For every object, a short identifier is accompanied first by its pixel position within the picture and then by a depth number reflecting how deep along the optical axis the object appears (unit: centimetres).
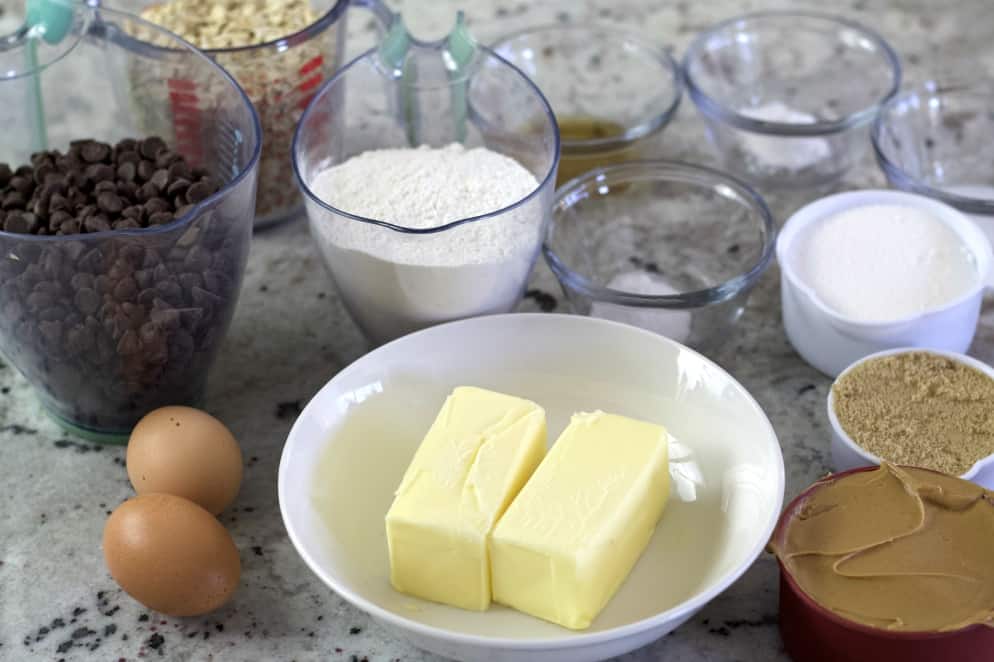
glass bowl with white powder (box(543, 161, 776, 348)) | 165
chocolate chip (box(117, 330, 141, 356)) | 130
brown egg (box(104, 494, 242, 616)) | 115
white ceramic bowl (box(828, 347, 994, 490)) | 125
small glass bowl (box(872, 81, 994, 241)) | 179
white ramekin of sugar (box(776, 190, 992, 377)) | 143
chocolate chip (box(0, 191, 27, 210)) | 138
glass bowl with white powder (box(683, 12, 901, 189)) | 193
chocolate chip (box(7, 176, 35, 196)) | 140
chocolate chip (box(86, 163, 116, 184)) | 141
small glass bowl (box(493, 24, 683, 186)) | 191
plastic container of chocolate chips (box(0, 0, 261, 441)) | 126
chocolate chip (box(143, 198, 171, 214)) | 134
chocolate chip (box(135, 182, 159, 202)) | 138
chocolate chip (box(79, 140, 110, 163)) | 144
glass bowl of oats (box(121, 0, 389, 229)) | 159
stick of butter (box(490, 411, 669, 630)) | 111
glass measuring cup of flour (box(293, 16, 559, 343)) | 138
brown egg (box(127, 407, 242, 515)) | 126
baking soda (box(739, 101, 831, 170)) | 177
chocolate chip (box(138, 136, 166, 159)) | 146
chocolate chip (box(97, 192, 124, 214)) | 135
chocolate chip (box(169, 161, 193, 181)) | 141
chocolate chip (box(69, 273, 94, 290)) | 125
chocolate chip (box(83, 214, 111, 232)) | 131
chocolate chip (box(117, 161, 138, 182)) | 141
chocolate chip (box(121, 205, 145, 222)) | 133
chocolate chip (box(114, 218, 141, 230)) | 131
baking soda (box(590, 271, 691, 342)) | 147
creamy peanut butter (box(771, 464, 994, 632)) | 106
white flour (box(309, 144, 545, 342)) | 137
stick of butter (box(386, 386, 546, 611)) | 114
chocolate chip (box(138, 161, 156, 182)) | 142
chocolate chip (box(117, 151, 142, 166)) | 144
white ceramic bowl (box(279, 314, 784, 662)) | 111
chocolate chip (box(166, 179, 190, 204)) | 138
